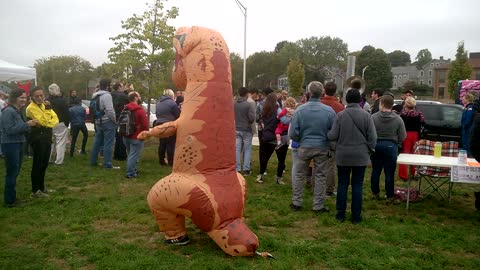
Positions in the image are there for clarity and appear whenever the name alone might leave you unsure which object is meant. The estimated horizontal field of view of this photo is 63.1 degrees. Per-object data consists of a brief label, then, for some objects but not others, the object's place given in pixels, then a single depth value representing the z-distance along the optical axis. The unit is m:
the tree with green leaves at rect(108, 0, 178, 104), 12.55
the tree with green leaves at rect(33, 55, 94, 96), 50.20
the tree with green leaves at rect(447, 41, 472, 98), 42.09
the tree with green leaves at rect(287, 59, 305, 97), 57.66
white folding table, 5.69
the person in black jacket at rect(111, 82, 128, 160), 9.33
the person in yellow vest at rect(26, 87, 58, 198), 6.05
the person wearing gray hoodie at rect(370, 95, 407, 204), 6.34
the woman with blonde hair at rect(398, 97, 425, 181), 8.13
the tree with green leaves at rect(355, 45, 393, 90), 59.56
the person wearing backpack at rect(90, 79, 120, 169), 8.51
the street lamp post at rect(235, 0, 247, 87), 21.13
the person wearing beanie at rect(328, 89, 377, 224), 5.41
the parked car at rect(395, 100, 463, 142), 12.21
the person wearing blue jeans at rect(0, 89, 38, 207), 5.61
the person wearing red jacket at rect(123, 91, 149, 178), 7.88
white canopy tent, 10.86
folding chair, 6.68
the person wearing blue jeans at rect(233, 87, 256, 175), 8.17
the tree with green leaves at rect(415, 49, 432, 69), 106.69
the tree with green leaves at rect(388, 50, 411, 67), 105.25
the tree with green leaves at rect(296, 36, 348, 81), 82.75
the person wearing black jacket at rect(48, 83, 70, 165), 9.03
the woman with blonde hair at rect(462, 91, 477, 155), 8.49
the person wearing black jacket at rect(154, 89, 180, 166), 8.51
